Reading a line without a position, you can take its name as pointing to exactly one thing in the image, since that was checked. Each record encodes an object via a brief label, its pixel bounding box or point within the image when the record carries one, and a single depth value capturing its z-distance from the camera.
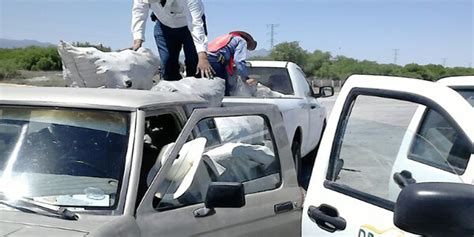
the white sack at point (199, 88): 5.13
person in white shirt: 6.04
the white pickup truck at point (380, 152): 2.89
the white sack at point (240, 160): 4.12
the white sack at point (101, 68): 4.88
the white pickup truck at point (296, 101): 8.71
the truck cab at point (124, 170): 3.15
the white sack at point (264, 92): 8.38
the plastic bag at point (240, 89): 7.61
